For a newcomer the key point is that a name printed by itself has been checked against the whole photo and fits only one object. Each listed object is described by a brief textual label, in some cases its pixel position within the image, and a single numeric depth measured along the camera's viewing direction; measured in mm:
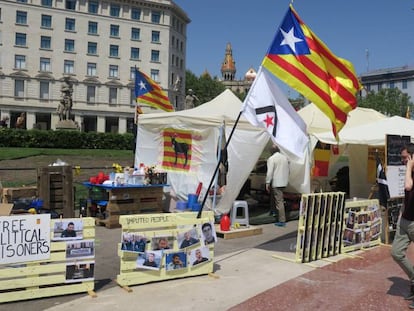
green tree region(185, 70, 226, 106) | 90812
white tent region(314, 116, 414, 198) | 11039
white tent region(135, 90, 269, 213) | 9883
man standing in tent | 10352
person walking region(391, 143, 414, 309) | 5164
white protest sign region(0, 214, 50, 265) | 4891
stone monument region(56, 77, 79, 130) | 29312
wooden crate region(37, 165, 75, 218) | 8914
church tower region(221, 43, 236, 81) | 156250
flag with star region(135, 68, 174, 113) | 13617
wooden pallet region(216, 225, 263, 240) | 8602
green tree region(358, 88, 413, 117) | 56656
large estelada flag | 7039
